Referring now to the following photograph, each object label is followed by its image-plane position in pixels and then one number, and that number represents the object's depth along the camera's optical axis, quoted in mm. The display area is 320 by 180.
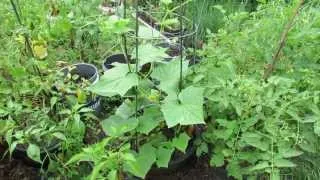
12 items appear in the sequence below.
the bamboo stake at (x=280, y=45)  1459
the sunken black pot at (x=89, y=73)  1840
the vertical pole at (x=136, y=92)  1411
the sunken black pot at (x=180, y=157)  1655
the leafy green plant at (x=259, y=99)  1348
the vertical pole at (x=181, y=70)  1473
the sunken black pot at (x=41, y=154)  1601
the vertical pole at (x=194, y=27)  1809
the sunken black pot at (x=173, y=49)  2061
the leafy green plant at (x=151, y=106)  1382
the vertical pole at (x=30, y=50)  1582
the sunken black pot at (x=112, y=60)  2055
